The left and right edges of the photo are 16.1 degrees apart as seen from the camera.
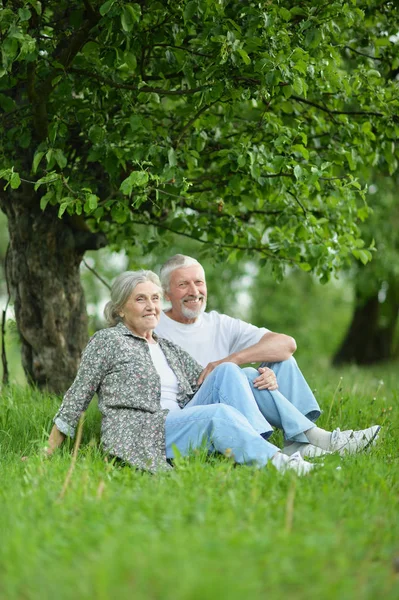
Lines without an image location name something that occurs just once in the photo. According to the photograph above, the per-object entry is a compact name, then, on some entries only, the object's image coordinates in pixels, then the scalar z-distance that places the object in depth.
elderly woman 8.34
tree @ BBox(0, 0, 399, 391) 9.31
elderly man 9.42
